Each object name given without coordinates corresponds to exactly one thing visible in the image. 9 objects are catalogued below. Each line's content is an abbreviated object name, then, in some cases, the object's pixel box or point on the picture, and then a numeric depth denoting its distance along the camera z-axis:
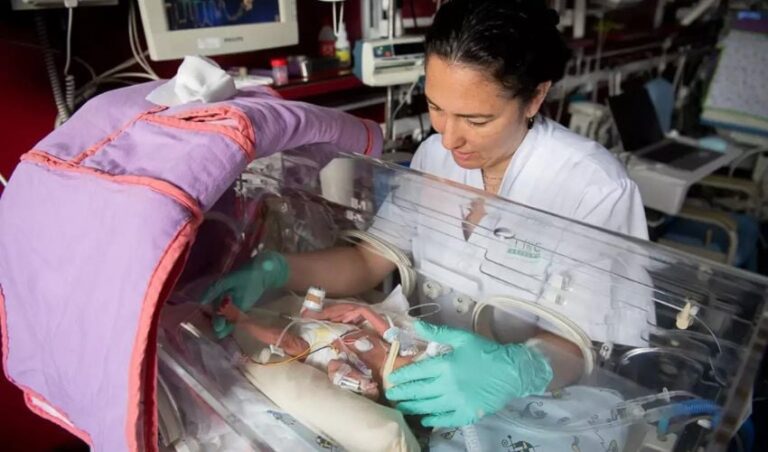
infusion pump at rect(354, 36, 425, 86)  1.86
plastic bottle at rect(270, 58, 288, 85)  1.68
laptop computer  2.77
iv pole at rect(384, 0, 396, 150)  2.09
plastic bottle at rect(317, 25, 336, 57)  1.94
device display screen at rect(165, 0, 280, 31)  1.41
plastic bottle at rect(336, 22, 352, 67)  1.92
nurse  0.91
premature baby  1.01
